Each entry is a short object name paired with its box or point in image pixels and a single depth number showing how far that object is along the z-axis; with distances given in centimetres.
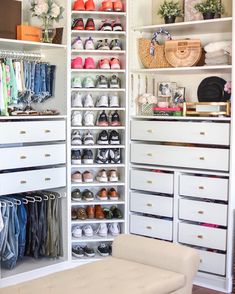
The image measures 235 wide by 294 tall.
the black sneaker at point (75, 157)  420
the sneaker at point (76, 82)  418
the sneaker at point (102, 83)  425
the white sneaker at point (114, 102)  428
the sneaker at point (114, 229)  430
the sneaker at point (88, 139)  423
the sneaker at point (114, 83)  427
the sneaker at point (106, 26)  419
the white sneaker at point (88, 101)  422
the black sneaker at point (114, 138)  427
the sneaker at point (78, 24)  413
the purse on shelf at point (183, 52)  397
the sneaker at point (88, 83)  423
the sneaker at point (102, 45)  422
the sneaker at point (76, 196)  421
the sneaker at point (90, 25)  418
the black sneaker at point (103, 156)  429
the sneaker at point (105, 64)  423
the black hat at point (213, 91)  391
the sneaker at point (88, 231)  427
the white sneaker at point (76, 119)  418
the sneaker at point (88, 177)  426
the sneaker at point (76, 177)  423
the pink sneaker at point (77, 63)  418
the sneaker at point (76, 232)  423
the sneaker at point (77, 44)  417
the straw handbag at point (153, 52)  420
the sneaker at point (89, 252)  422
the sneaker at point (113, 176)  430
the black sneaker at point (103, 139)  426
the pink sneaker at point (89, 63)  422
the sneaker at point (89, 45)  420
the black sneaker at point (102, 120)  425
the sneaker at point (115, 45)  424
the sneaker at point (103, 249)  426
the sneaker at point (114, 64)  425
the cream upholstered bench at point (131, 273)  256
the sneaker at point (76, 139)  418
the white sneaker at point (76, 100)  418
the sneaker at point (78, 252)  420
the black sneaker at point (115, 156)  429
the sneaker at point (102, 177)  429
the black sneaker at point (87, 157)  424
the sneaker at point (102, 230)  427
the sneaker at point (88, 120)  423
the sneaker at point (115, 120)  428
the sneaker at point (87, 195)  425
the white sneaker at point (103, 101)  424
